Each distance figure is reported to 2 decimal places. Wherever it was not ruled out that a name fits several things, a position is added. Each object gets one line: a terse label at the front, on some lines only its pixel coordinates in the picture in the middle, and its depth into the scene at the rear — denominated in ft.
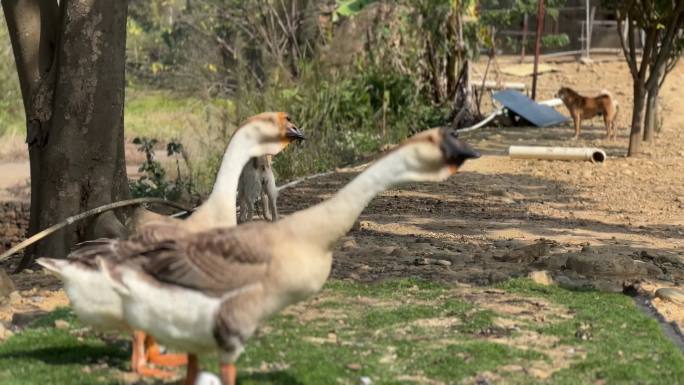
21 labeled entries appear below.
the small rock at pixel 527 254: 32.76
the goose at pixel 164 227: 18.12
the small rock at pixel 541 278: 29.60
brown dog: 68.69
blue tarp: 77.61
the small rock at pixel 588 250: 32.53
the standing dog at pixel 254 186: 35.63
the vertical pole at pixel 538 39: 78.77
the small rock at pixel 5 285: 27.71
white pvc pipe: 56.90
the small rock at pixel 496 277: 29.71
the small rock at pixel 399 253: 33.65
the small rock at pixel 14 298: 27.12
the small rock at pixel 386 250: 33.96
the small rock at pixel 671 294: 27.91
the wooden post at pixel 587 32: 106.01
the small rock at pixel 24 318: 25.22
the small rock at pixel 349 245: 34.35
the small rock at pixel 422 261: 32.29
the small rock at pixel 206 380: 17.95
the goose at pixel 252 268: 16.02
